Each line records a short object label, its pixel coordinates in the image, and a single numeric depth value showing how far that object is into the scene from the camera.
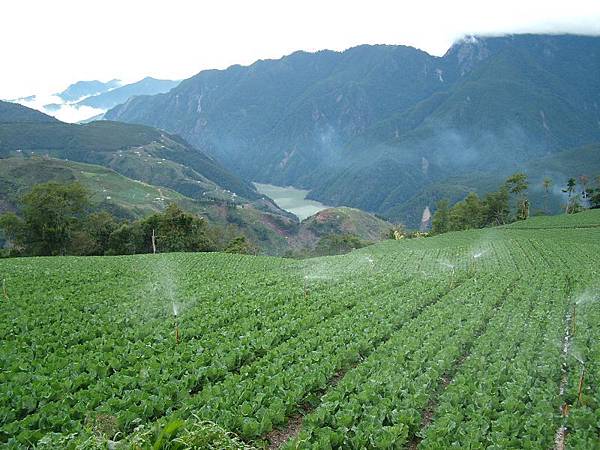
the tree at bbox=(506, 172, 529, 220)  100.50
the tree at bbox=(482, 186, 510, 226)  105.75
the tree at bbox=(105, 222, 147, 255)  73.31
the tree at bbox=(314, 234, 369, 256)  112.25
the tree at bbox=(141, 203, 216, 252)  71.94
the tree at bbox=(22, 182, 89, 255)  66.69
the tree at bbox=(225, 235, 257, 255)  76.38
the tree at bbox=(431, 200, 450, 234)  111.44
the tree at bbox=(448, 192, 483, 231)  105.44
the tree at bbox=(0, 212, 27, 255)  65.81
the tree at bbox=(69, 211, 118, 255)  71.00
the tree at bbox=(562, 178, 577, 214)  105.03
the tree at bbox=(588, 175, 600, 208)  102.00
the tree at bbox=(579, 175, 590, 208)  107.75
